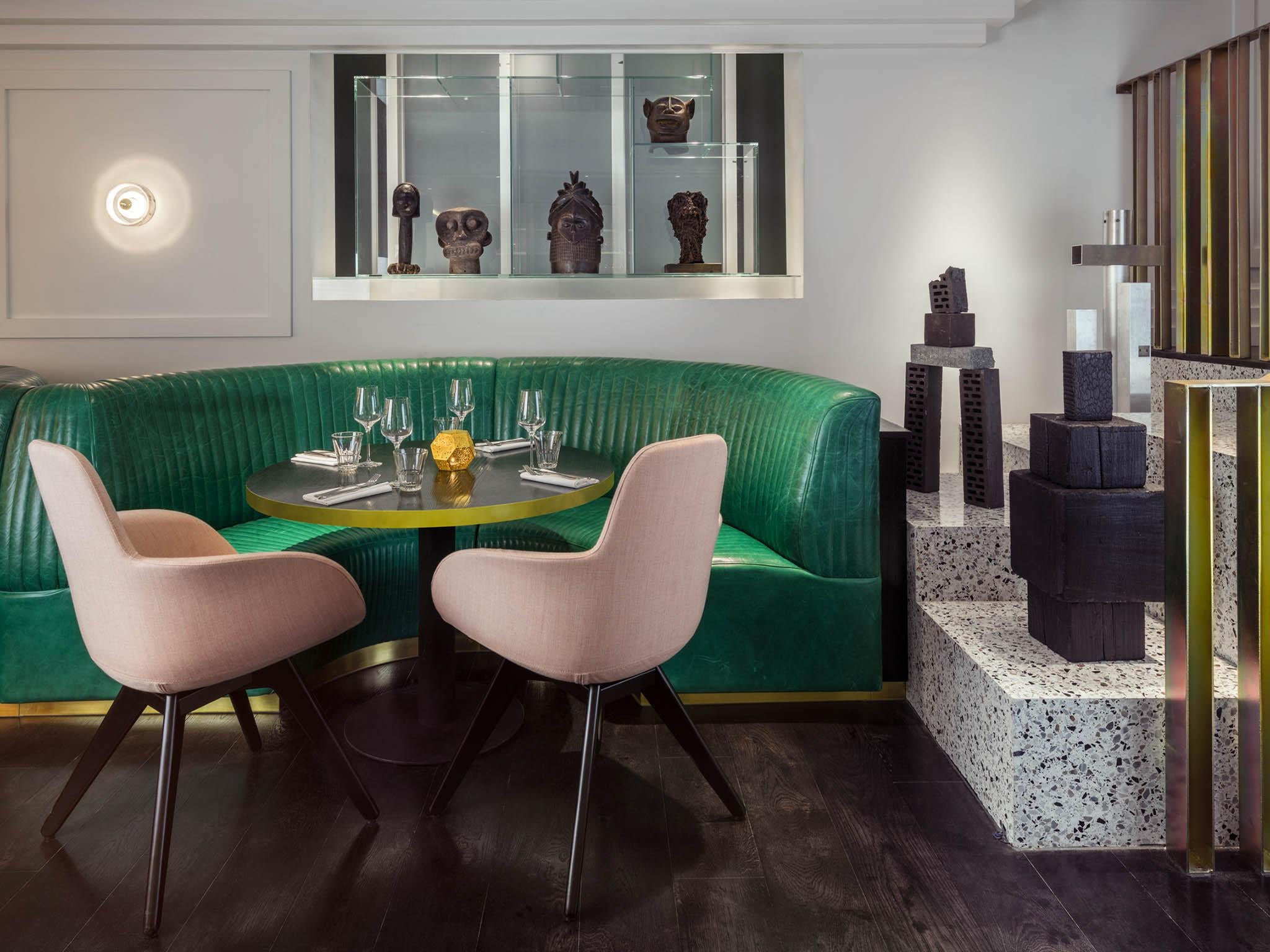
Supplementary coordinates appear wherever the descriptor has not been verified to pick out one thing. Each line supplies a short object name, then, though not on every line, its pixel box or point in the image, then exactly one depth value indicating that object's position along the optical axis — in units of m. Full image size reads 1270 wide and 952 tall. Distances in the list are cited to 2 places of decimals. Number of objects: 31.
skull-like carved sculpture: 3.92
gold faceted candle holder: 2.57
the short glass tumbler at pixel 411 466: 2.32
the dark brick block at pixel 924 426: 3.42
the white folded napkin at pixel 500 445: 2.94
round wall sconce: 3.86
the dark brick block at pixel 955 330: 3.32
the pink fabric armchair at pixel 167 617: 1.83
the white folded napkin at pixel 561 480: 2.34
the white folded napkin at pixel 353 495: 2.16
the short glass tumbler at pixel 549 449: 2.58
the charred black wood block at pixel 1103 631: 2.26
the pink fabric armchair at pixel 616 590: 1.85
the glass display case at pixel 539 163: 3.98
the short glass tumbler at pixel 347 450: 2.58
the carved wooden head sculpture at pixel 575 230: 3.89
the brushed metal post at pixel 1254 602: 1.93
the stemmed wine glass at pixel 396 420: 2.46
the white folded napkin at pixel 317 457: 2.67
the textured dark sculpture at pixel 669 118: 3.88
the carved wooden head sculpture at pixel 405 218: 3.91
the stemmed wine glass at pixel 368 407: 2.55
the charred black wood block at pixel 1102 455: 2.24
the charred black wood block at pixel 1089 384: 2.29
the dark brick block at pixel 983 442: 3.20
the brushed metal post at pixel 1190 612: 1.94
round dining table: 2.12
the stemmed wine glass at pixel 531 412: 2.74
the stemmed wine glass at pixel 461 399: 2.89
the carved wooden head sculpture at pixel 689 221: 3.90
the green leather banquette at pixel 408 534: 2.75
